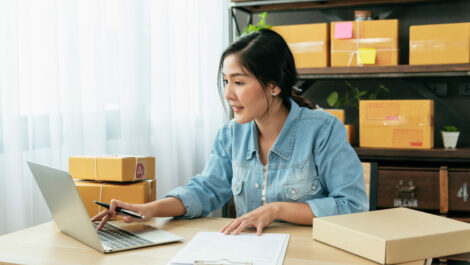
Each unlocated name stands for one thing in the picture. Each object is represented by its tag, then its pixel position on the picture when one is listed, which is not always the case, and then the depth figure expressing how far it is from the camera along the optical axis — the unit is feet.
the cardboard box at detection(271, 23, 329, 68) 8.71
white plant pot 8.42
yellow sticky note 8.46
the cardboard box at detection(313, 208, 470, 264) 3.17
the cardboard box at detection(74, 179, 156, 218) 4.84
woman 4.41
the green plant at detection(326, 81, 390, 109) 9.52
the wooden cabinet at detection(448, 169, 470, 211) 8.09
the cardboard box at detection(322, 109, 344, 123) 8.71
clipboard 3.09
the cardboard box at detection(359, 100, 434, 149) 8.27
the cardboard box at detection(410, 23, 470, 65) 7.99
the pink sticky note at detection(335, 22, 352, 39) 8.48
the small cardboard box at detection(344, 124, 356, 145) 9.04
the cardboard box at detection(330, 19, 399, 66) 8.38
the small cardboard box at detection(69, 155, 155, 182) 4.83
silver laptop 3.45
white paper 3.25
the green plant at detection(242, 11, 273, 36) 8.84
